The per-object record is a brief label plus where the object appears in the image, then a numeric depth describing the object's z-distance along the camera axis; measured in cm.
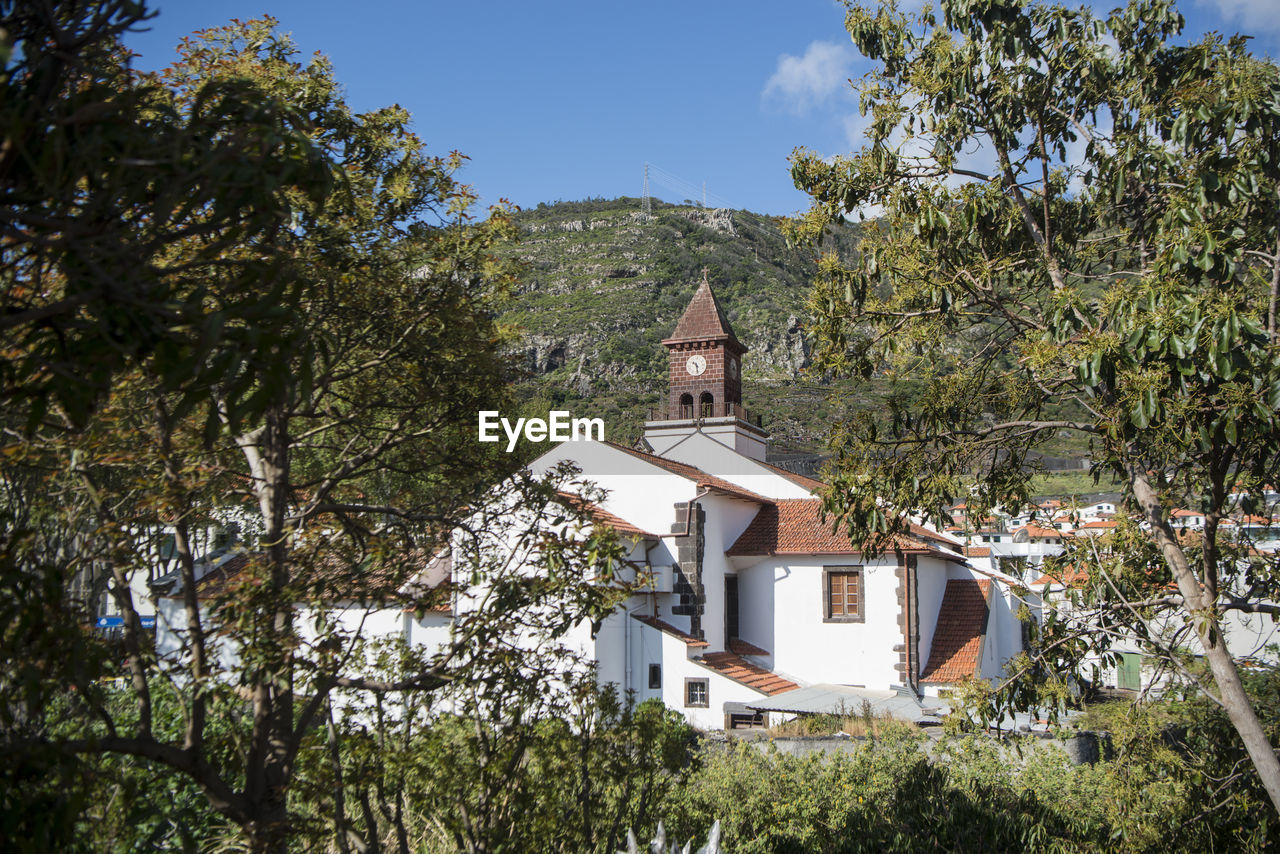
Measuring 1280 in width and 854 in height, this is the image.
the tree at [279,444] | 276
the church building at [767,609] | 2061
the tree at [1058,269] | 636
